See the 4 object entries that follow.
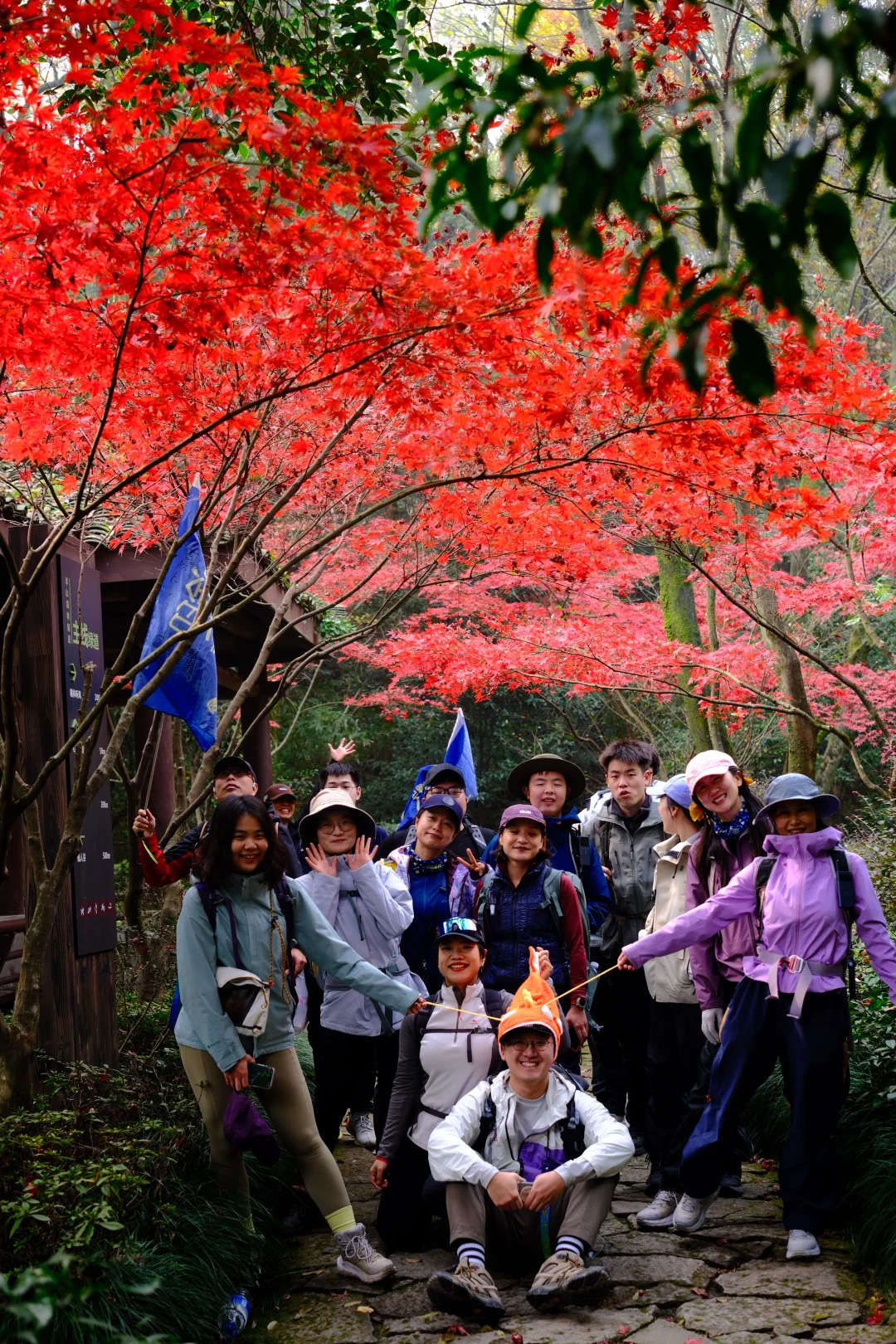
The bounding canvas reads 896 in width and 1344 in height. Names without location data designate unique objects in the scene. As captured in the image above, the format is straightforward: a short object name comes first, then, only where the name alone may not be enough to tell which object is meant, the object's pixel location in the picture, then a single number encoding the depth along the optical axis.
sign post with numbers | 5.87
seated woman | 4.75
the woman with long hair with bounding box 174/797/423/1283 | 4.37
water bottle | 3.92
